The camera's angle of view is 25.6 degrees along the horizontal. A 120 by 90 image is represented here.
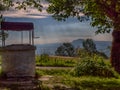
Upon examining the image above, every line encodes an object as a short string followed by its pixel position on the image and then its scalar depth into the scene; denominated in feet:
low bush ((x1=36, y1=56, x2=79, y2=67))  48.99
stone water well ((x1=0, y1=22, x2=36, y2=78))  35.18
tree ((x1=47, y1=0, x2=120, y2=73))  35.72
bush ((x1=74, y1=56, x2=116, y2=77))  40.34
